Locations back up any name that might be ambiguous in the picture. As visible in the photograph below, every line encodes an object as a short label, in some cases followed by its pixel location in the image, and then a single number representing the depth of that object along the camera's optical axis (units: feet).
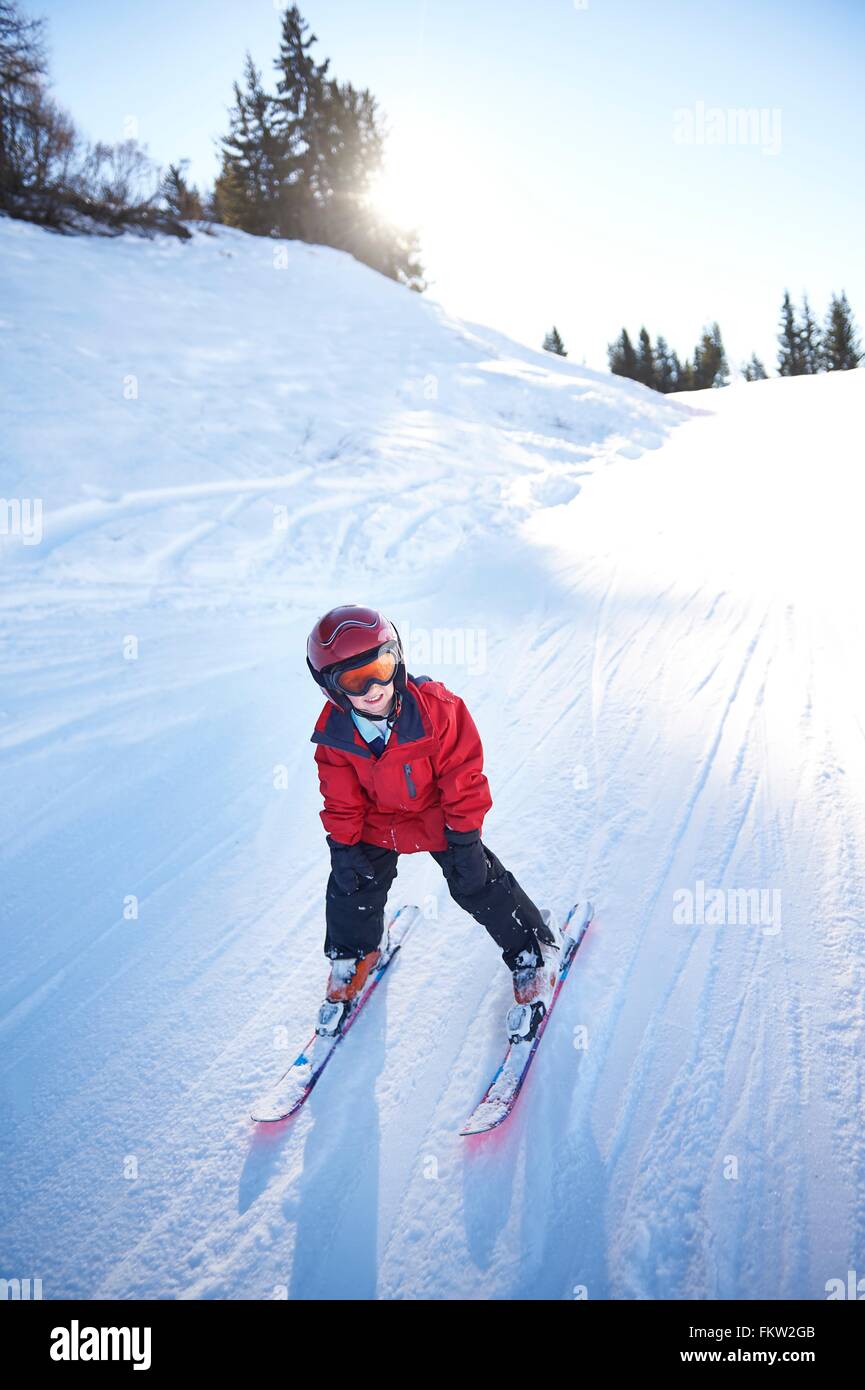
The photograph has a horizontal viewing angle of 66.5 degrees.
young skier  8.13
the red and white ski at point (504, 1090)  8.00
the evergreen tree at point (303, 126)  90.94
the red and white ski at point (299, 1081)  8.57
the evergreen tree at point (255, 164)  91.86
